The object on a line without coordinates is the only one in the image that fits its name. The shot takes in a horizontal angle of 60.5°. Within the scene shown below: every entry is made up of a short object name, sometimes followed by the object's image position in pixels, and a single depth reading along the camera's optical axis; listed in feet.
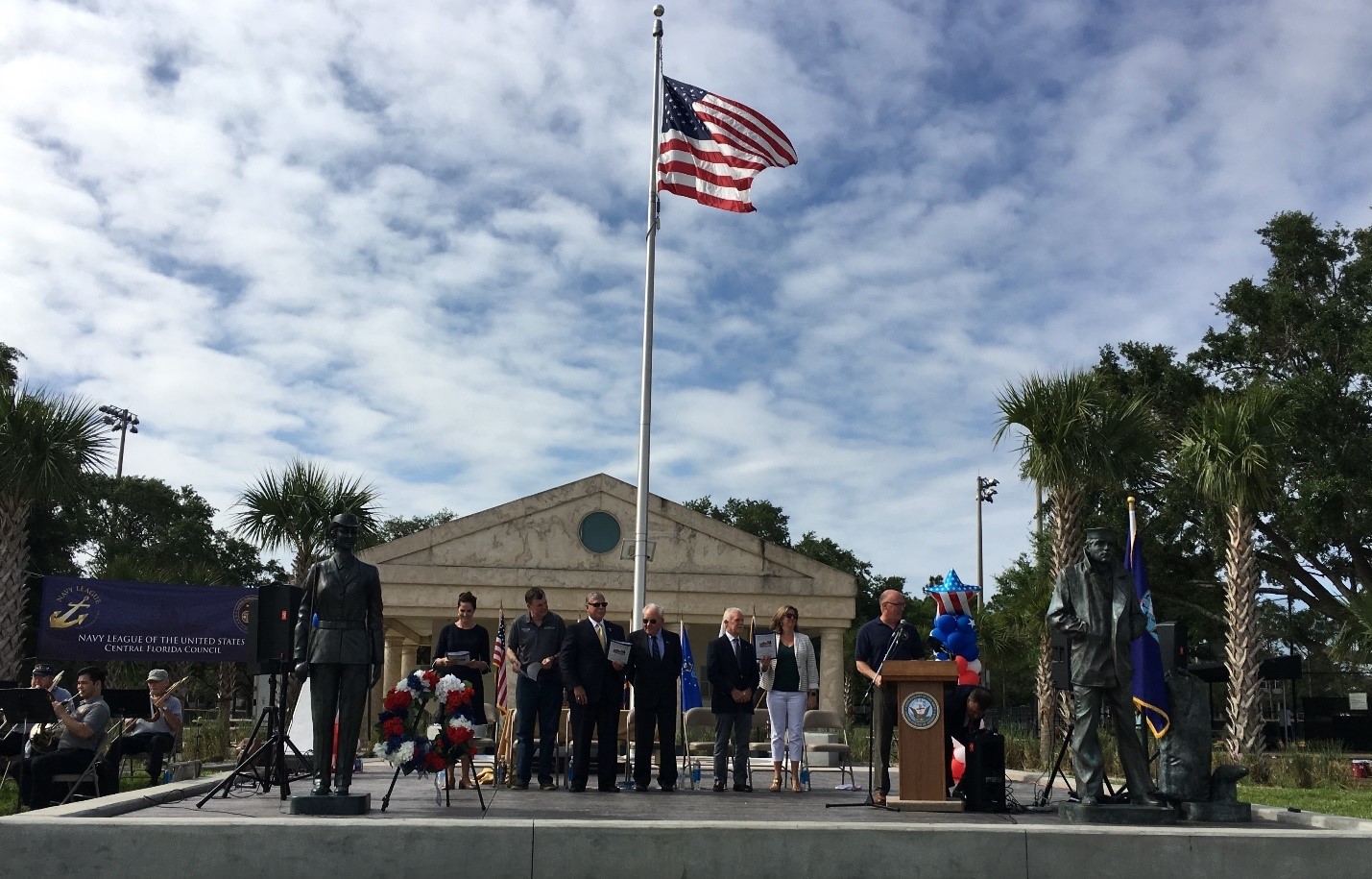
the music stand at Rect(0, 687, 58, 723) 44.09
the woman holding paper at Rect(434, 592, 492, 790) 42.42
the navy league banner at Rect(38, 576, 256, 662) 80.07
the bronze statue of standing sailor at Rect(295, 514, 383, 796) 32.30
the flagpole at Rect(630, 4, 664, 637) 57.31
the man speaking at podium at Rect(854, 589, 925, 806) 37.99
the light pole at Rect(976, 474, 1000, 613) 195.47
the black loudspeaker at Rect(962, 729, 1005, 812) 36.22
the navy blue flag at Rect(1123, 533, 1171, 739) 35.83
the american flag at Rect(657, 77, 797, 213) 60.85
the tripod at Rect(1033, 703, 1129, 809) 34.06
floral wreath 35.06
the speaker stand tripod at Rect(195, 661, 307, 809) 34.91
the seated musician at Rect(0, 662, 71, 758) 50.65
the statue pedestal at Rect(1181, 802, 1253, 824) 33.04
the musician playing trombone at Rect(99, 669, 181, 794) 51.44
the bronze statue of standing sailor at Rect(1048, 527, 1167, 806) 31.86
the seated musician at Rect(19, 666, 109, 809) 41.50
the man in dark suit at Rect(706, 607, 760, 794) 42.16
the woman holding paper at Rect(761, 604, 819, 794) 42.29
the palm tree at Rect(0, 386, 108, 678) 75.05
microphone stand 36.60
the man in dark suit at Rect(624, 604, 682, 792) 42.24
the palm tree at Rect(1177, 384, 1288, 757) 71.61
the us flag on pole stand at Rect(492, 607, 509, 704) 47.65
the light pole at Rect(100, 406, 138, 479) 194.24
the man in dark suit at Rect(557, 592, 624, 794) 40.88
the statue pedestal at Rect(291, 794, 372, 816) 30.25
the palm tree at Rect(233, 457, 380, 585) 92.79
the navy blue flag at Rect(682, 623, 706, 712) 56.59
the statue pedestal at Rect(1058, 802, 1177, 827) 30.40
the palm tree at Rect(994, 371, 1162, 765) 70.85
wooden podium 34.78
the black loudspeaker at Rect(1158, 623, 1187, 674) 35.99
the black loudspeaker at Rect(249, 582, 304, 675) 38.29
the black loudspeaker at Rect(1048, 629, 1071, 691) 35.78
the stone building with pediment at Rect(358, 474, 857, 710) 98.27
